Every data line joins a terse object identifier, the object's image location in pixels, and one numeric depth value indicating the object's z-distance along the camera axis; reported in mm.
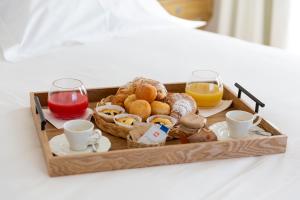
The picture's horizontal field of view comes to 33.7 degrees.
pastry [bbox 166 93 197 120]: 1361
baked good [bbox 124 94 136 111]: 1387
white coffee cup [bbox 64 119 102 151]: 1160
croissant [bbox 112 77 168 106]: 1423
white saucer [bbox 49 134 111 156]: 1183
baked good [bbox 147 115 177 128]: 1295
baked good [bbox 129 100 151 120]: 1342
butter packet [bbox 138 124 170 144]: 1202
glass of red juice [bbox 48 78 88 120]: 1384
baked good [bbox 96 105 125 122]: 1334
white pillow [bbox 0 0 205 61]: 2062
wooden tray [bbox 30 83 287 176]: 1136
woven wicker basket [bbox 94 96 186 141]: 1265
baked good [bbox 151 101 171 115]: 1367
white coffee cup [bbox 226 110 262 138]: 1257
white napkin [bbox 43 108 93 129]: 1364
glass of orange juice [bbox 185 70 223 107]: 1495
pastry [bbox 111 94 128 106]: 1418
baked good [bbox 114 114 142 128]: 1282
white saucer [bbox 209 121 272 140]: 1306
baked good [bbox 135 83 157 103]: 1387
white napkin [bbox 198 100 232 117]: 1469
